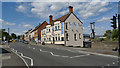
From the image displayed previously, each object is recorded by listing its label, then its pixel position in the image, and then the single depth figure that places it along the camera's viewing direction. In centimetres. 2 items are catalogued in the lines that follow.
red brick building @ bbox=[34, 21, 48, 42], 4490
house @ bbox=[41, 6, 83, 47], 2308
